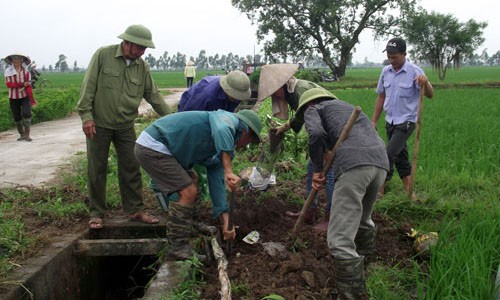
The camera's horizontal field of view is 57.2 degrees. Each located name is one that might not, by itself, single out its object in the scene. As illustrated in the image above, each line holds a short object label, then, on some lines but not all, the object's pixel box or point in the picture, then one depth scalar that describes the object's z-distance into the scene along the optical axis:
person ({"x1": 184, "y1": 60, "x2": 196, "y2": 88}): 19.35
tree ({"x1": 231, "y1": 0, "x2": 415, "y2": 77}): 32.28
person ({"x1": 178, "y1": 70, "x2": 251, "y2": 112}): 3.72
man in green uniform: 3.86
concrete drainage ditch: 3.06
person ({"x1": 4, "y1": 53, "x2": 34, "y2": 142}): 7.85
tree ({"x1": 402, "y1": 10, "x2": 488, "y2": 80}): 31.50
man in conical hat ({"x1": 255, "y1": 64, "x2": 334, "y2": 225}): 3.96
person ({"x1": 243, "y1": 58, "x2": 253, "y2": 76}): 18.22
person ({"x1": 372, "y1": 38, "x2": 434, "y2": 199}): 4.50
